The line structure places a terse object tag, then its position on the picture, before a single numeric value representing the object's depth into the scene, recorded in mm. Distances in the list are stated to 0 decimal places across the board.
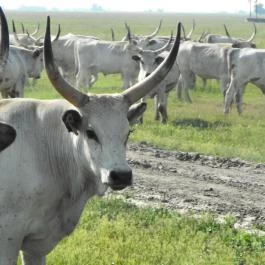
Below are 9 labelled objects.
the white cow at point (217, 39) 34381
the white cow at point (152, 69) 18812
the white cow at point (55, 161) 5871
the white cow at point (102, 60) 24661
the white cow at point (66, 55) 27266
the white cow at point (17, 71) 17867
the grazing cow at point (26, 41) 27844
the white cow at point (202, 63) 24078
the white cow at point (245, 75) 21438
